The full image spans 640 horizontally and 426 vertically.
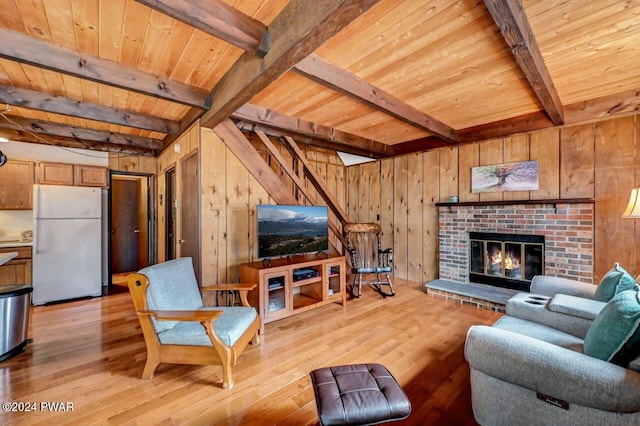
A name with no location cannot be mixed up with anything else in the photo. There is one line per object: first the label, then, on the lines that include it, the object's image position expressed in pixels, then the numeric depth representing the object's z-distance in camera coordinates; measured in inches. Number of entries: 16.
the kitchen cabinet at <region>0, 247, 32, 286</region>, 144.7
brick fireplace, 123.3
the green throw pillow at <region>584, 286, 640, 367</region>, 47.6
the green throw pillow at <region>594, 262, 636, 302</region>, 74.2
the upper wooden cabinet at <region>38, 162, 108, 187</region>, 157.0
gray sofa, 45.0
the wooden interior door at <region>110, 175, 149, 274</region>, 227.0
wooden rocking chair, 159.6
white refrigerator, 145.5
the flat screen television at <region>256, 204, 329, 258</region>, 123.9
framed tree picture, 137.6
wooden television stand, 113.2
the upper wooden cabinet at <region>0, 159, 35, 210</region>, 150.0
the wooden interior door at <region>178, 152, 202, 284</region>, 125.1
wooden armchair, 75.9
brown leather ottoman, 47.2
